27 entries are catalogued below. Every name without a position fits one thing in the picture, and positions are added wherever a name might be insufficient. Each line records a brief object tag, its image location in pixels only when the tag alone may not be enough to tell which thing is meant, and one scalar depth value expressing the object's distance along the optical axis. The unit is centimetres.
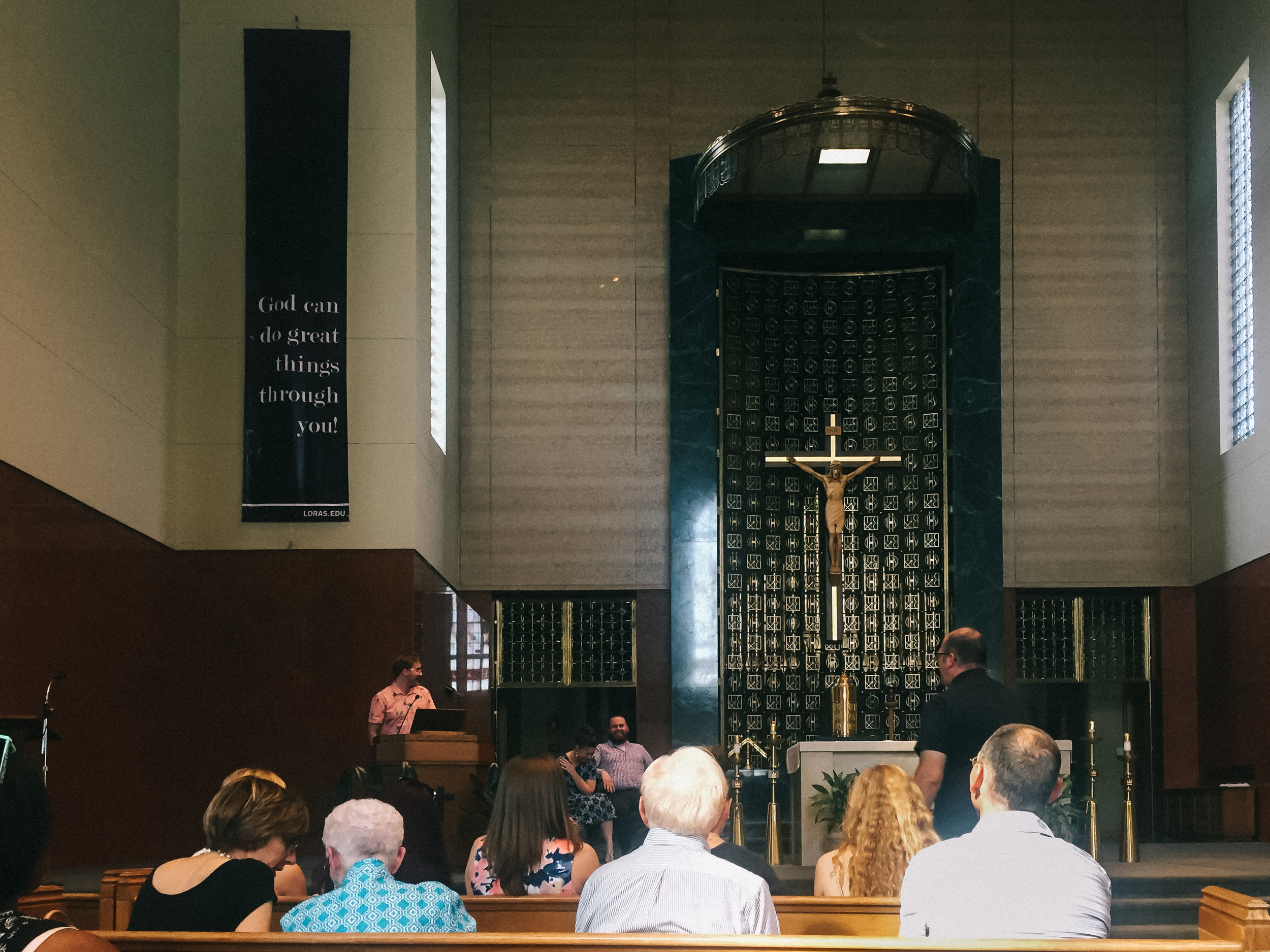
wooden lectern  927
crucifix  1267
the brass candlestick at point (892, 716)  1105
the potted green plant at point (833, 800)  952
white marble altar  988
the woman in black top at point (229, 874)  362
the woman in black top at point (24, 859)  221
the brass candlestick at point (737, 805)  1020
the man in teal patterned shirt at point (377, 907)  356
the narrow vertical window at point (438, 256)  1363
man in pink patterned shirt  1023
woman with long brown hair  474
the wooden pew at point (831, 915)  417
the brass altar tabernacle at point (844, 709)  1115
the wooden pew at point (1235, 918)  315
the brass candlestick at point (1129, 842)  962
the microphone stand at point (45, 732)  698
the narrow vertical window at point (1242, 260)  1360
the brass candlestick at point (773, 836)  1037
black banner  1147
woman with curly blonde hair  444
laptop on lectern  939
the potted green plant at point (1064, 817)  883
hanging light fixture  1202
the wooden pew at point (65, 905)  458
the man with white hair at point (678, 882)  320
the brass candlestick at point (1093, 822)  948
